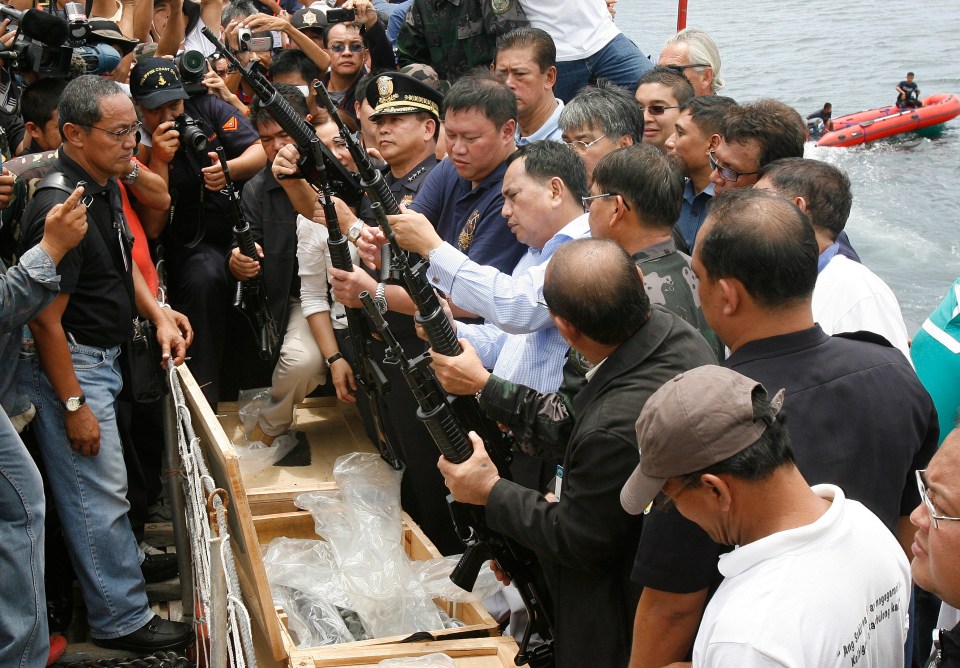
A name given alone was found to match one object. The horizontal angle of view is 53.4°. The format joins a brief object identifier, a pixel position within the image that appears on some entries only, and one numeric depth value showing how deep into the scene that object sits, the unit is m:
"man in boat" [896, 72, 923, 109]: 16.16
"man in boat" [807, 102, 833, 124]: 16.28
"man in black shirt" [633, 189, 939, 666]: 1.98
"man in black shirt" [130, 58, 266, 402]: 4.45
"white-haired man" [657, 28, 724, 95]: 4.95
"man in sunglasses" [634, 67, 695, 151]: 4.26
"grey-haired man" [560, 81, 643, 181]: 3.70
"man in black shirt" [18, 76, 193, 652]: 3.33
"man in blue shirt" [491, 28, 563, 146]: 4.27
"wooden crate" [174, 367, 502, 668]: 2.67
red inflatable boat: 15.96
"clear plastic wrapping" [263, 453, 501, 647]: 3.21
